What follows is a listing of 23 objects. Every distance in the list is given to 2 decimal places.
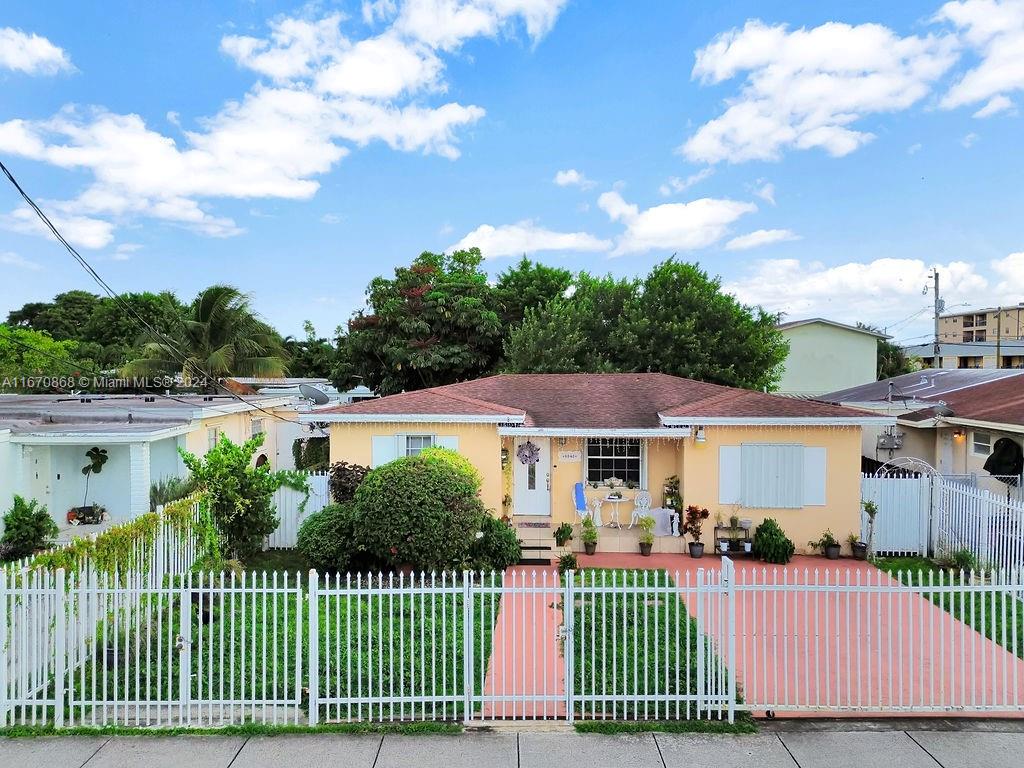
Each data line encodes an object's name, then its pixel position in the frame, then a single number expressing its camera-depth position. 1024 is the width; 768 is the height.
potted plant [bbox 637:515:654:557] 14.20
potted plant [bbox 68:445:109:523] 15.54
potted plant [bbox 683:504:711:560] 14.26
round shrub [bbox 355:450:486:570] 11.34
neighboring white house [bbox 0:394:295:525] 14.62
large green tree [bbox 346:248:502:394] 32.16
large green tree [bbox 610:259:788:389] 27.14
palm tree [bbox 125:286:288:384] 29.22
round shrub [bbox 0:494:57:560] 13.09
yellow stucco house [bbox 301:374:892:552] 14.15
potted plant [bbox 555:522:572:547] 14.17
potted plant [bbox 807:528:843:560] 13.84
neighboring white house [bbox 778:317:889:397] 37.38
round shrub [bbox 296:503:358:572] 12.17
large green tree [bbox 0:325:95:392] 33.50
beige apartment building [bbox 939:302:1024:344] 78.06
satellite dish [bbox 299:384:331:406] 24.81
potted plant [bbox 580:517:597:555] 14.20
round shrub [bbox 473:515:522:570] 12.92
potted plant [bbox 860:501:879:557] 13.80
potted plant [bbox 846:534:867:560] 13.87
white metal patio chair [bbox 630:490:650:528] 14.95
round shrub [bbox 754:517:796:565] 13.53
